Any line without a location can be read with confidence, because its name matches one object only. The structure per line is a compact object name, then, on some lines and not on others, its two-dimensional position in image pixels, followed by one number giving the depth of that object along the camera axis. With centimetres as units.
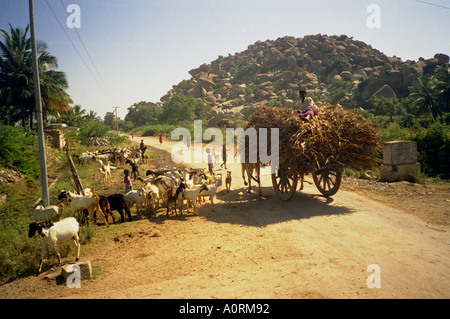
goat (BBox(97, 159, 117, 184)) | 1374
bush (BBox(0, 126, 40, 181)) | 1291
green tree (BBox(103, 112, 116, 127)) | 10372
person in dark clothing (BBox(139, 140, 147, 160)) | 1997
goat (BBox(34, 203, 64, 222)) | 716
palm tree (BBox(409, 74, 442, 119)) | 3262
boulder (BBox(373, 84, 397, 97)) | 5649
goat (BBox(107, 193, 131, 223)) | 832
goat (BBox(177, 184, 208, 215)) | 879
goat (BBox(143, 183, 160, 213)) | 877
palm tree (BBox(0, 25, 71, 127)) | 2319
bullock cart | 827
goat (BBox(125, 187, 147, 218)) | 870
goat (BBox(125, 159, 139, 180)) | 1385
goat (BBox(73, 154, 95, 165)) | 1891
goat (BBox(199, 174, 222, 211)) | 910
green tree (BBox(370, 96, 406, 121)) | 4191
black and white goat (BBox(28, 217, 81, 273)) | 558
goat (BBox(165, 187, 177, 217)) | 885
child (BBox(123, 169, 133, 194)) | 1002
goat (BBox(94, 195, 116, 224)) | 821
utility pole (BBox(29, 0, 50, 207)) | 780
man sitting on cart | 895
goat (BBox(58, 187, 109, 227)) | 774
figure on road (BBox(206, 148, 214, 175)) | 1336
